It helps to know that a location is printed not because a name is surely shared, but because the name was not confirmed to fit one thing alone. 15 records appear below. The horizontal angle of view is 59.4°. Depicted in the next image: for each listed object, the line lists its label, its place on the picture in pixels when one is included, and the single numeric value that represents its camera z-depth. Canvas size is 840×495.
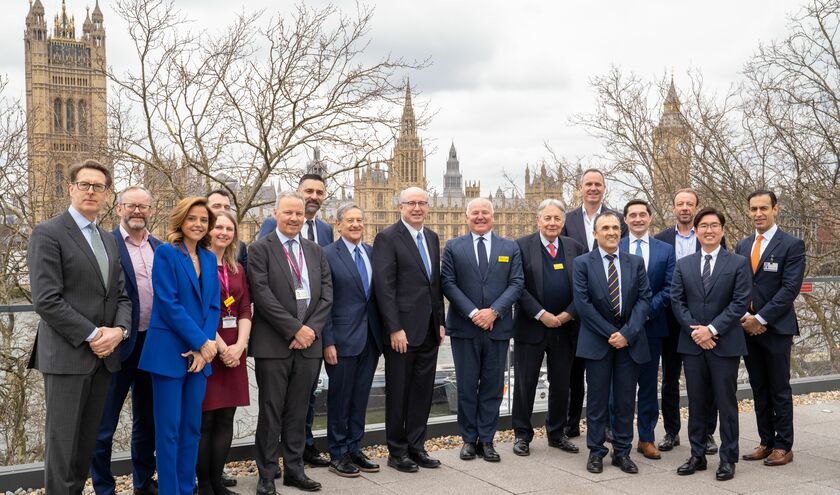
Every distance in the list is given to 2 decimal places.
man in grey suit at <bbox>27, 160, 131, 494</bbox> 3.88
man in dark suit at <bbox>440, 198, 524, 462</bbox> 5.53
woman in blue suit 4.08
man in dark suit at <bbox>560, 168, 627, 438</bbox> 6.07
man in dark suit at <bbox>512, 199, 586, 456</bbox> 5.73
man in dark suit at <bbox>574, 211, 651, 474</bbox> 5.35
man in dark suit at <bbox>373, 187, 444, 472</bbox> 5.27
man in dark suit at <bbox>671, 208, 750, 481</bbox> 5.18
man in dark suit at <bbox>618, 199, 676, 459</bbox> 5.77
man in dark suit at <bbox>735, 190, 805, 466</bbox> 5.43
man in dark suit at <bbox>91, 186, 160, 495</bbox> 4.43
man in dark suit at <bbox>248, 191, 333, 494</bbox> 4.69
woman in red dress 4.40
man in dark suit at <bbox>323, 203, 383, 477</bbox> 5.15
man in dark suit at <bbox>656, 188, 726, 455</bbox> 5.86
